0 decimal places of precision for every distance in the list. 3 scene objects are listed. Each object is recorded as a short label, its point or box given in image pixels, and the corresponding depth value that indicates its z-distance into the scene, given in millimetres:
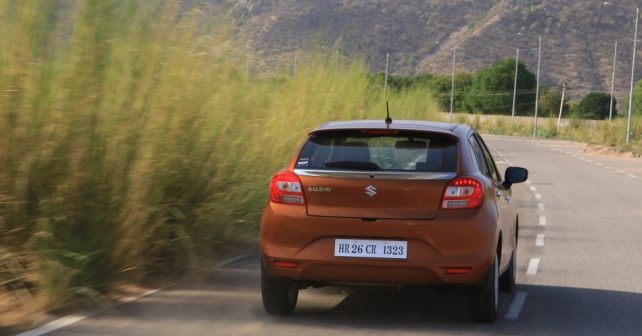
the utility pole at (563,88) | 89281
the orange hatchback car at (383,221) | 8148
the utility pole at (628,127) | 55469
